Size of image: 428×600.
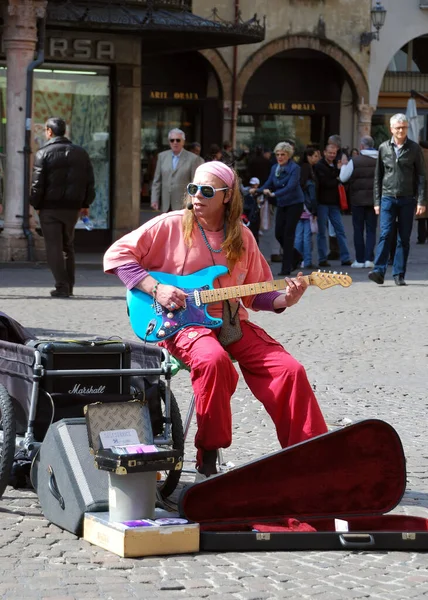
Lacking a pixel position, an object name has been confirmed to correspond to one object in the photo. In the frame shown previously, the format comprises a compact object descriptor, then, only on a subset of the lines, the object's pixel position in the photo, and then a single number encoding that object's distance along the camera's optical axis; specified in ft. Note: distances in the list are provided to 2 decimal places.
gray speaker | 16.66
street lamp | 116.37
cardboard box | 15.70
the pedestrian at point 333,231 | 61.67
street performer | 18.39
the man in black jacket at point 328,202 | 60.59
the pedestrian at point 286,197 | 55.01
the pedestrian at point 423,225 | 77.36
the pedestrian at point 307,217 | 59.72
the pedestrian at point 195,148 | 65.95
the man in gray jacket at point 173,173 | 51.52
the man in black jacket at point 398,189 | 49.34
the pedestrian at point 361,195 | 59.00
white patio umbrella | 77.25
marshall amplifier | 18.48
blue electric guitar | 19.44
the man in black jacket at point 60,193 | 45.06
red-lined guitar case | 16.39
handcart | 18.30
